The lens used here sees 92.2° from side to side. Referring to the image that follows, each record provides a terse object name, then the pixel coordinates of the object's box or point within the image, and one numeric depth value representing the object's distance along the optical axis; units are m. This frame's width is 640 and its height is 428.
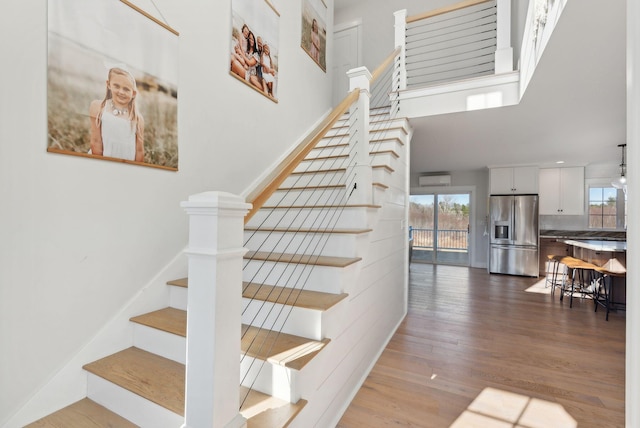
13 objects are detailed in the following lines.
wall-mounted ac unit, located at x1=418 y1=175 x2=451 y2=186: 7.45
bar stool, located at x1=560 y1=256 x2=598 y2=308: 4.03
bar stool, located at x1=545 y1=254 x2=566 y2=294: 4.82
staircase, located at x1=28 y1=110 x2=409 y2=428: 1.39
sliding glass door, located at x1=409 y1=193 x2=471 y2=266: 7.54
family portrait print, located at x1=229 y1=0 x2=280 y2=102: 2.79
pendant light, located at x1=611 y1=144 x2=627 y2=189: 4.73
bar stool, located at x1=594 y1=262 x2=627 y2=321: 3.71
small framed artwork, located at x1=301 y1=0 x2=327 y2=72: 3.85
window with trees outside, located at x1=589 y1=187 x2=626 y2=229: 6.13
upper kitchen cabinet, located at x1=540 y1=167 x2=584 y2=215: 6.29
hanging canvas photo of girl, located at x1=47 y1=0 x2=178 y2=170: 1.59
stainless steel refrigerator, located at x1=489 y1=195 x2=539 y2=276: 6.11
